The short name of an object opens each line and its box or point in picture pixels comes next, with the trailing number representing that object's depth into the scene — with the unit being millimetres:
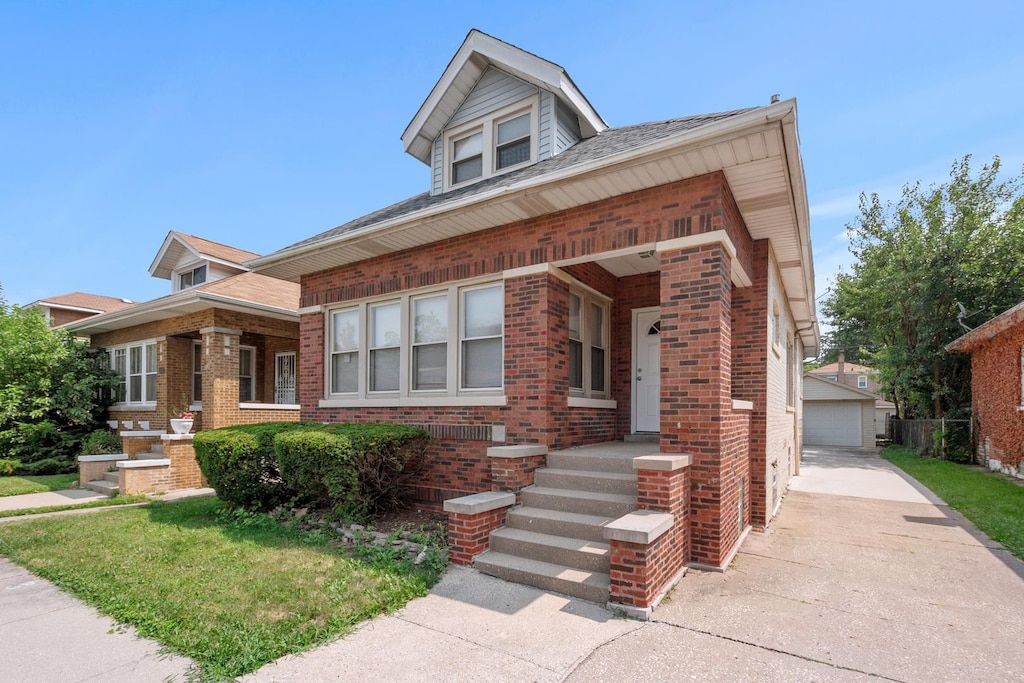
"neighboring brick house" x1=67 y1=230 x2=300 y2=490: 10891
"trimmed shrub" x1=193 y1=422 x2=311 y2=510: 6863
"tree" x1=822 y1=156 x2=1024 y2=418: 17797
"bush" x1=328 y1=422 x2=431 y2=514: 5984
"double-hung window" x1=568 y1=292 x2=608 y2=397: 7160
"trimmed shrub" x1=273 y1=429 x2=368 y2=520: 5855
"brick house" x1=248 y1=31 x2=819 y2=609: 4961
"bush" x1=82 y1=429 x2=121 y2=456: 12584
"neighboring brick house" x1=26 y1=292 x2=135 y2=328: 20969
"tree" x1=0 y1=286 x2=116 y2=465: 12680
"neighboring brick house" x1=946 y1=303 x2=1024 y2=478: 11406
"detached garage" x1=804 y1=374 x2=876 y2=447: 24953
